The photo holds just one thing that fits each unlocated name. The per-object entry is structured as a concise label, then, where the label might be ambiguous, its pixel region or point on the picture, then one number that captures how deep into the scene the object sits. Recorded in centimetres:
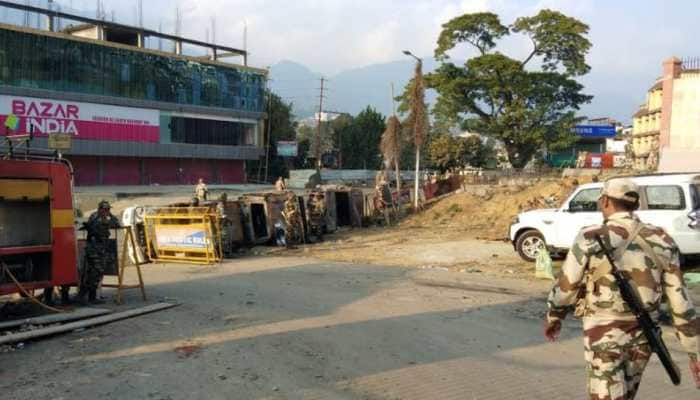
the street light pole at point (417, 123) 3184
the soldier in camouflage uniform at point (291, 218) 2034
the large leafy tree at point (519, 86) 5106
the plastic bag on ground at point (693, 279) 1191
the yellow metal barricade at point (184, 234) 1689
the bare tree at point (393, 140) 3306
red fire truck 898
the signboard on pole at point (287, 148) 7388
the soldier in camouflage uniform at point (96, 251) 1062
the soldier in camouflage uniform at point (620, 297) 377
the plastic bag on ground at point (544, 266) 1280
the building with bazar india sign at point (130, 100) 5116
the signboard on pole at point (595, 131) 7969
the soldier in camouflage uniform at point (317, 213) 2227
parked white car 1229
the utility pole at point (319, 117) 6704
